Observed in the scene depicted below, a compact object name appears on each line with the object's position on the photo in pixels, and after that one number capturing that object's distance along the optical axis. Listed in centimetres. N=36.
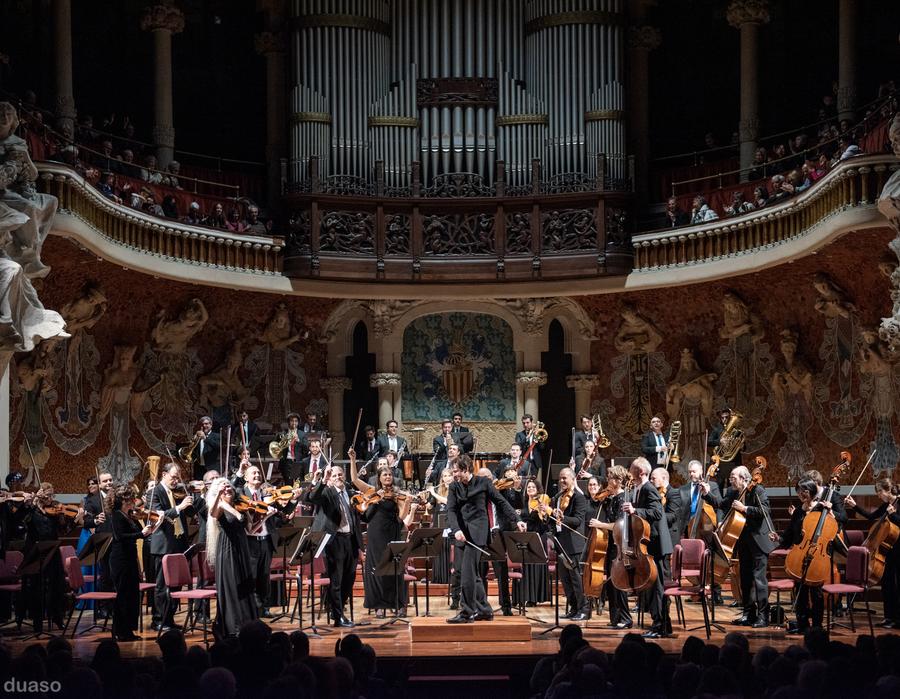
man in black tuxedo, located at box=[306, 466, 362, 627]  1095
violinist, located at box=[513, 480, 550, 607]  1153
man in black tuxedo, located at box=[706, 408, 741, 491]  1515
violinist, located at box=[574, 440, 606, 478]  1308
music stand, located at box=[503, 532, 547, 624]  1033
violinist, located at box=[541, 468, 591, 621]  1145
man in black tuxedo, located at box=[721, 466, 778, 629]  1081
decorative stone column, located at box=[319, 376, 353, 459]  1748
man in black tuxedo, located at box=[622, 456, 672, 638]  1034
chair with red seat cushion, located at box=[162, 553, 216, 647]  1010
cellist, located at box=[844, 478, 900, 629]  1090
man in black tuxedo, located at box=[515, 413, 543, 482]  1447
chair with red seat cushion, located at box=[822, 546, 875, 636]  995
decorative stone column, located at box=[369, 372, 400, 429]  1733
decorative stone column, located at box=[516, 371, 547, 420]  1734
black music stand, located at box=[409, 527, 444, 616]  1052
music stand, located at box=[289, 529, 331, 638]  1062
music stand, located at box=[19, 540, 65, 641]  1054
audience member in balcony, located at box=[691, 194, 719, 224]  1584
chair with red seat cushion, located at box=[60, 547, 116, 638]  1019
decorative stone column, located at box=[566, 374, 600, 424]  1731
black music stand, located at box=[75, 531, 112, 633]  1048
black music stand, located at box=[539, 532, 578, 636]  1128
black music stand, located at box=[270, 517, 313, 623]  1058
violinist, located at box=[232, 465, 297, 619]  1036
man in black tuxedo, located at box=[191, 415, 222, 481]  1488
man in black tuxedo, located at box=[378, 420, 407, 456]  1506
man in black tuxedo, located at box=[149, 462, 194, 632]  1095
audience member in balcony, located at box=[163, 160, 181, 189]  1605
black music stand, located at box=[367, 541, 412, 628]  1063
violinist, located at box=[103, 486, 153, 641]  1055
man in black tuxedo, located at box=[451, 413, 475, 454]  1517
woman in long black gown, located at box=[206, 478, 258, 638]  998
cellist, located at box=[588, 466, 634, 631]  1073
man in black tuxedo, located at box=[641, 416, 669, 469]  1493
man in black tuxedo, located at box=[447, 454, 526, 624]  1050
